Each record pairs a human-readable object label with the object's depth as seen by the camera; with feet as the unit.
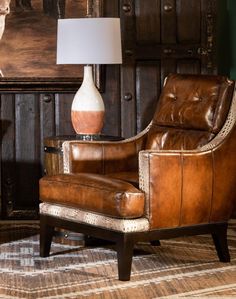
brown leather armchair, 12.27
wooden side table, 14.96
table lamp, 14.99
